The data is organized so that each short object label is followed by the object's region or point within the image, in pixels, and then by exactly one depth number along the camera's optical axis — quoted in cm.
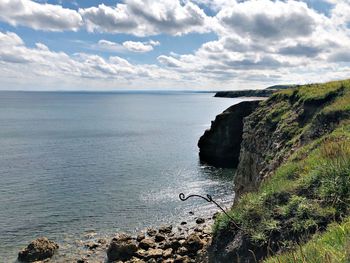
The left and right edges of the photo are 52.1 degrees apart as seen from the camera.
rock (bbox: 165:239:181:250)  3084
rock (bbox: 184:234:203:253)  2972
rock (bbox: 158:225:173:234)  3478
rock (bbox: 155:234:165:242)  3263
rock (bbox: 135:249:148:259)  2933
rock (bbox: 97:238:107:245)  3197
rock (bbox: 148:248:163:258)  2908
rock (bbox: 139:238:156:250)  3111
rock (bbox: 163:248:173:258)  2892
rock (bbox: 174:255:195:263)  2742
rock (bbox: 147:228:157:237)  3428
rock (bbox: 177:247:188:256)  2916
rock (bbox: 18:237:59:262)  2842
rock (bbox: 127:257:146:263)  2834
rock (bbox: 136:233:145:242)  3250
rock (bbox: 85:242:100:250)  3097
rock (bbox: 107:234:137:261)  2909
